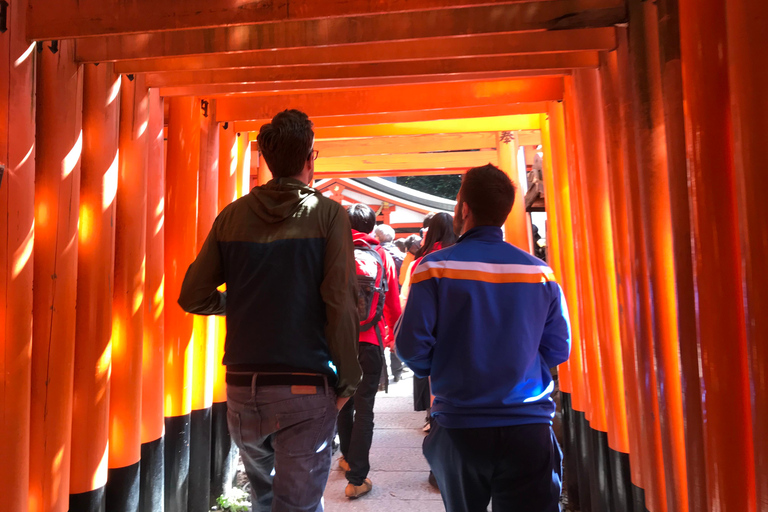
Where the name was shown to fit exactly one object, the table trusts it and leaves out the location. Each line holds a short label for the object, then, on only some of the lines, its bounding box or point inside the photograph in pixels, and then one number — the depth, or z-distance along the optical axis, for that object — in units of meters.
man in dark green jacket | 1.85
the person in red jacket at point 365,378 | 3.81
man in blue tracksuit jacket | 1.87
